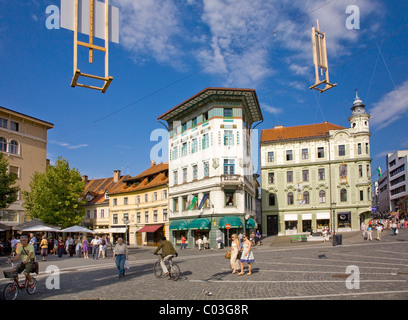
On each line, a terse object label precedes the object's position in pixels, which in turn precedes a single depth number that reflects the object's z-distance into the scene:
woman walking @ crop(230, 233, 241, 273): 15.25
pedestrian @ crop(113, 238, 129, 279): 15.05
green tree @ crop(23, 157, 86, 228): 44.66
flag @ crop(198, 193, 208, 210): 39.72
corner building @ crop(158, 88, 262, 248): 38.62
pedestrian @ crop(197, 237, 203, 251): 37.38
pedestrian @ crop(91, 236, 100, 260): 29.52
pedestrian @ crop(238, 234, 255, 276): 15.12
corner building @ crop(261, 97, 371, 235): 51.41
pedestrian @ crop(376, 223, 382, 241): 31.90
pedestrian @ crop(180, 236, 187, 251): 40.03
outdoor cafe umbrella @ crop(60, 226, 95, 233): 32.72
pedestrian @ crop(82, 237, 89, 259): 29.38
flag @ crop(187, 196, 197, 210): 41.09
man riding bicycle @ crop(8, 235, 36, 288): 11.15
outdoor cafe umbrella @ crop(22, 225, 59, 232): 29.31
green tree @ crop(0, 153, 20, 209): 31.42
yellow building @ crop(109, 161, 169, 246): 48.44
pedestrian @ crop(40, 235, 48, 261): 26.28
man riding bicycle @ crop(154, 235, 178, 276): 14.23
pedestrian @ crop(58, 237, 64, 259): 29.31
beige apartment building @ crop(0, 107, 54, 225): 45.47
